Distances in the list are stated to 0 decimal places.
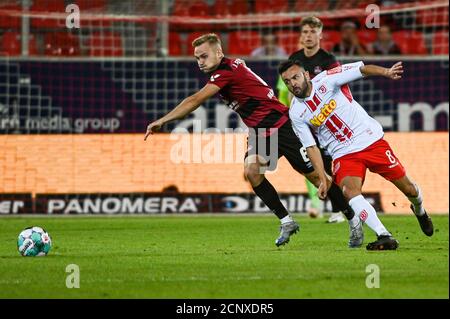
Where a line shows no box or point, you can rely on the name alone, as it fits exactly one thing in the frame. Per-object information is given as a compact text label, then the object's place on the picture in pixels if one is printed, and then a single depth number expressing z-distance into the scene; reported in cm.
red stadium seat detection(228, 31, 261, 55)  1970
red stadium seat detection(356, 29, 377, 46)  1966
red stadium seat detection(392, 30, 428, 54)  1941
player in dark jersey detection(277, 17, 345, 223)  1257
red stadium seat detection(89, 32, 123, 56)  1861
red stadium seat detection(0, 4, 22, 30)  1789
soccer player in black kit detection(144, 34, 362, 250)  1034
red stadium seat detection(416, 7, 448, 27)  1972
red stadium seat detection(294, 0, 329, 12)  2012
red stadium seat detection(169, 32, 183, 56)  1940
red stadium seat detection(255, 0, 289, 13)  2016
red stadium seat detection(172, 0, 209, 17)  2011
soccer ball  945
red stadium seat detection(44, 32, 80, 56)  1770
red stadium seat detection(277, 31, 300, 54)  1952
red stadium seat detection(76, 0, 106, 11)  1956
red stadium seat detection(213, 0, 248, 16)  2023
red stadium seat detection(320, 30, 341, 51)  1930
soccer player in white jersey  974
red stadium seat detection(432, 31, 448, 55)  1938
